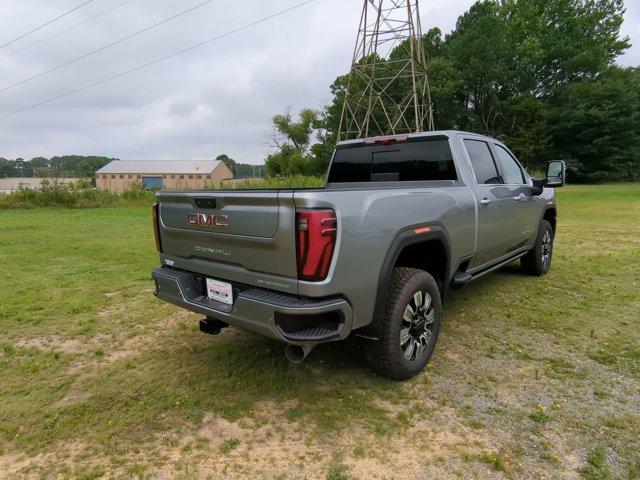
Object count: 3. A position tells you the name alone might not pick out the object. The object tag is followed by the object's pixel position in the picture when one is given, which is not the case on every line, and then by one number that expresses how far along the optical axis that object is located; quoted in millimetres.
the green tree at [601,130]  35250
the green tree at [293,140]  52538
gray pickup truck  2393
